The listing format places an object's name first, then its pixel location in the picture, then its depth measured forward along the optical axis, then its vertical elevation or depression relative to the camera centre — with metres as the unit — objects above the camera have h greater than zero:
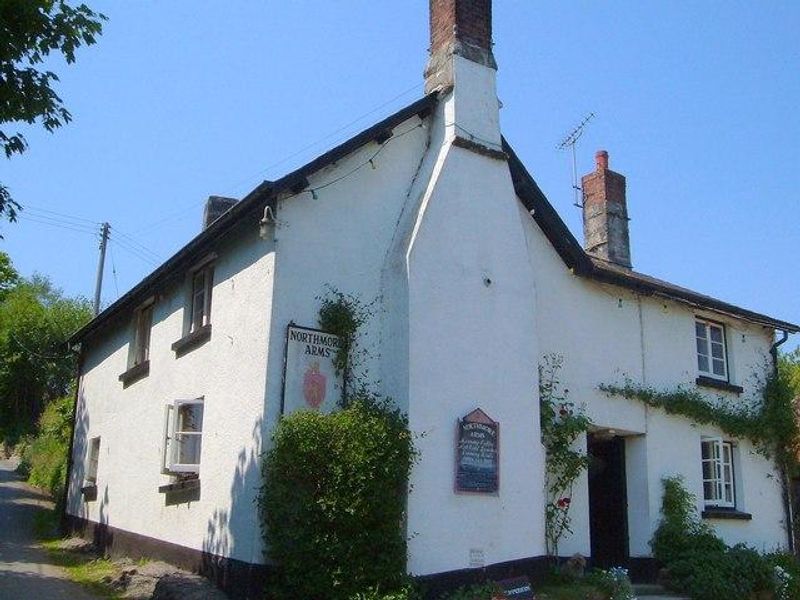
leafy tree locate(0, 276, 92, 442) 31.55 +4.45
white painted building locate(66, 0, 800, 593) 11.08 +2.18
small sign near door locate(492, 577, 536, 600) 10.62 -1.26
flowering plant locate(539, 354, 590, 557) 12.95 +0.43
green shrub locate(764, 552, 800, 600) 13.65 -1.37
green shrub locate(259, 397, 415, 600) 9.78 -0.25
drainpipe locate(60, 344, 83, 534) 19.45 +0.23
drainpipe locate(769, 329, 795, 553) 17.06 -0.20
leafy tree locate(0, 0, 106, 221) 9.30 +4.77
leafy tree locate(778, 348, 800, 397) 35.63 +6.42
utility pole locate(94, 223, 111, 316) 34.75 +9.36
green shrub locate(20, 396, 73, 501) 24.59 +0.97
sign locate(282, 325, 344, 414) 10.90 +1.46
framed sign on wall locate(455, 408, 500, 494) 11.16 +0.45
